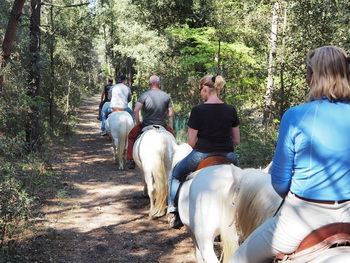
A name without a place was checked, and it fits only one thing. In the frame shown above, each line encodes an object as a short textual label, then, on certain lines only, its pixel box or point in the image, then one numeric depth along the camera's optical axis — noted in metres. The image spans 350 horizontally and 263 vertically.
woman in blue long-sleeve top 2.15
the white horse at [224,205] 3.14
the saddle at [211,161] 4.74
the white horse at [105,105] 15.07
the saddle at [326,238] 2.11
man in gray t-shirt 7.61
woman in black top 4.68
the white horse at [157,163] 7.01
